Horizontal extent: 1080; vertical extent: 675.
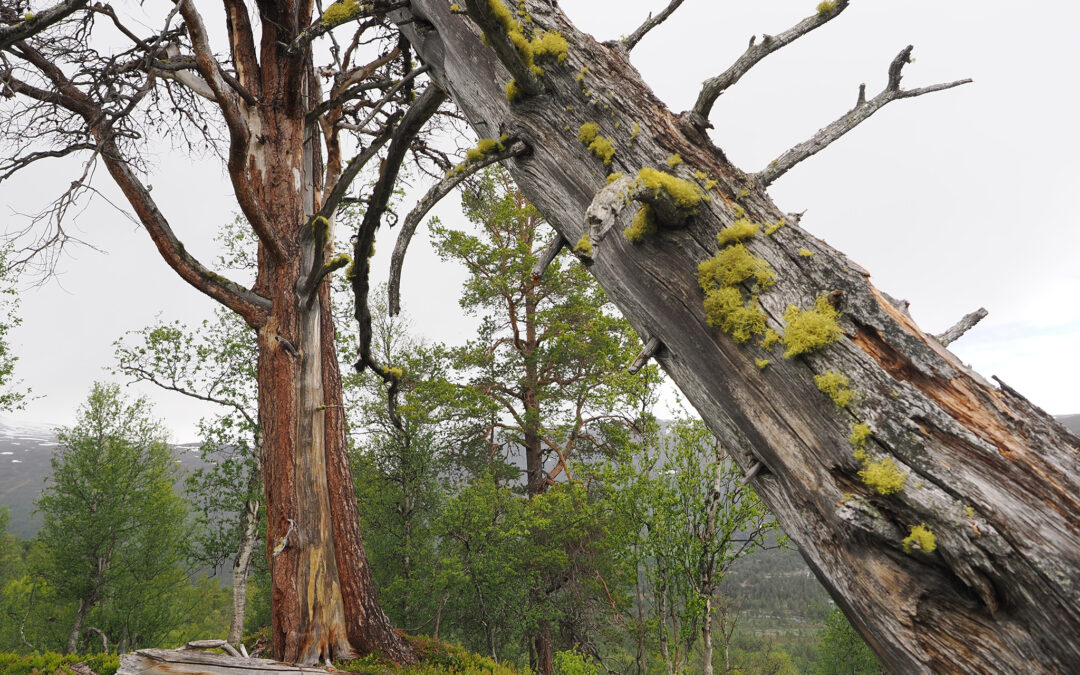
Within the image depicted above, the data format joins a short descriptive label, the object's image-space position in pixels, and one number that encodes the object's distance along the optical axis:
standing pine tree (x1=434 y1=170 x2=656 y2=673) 13.64
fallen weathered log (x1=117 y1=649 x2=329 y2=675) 3.96
